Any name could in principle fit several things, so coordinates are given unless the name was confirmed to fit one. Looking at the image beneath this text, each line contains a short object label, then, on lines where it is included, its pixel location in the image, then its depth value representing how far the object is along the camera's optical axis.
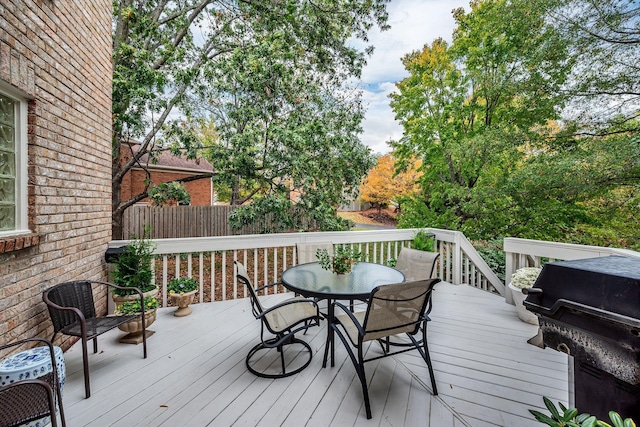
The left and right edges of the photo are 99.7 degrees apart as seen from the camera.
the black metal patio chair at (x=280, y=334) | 2.10
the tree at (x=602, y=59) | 4.07
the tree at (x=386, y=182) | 9.82
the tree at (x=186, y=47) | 4.77
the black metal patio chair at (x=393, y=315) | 1.78
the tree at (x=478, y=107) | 4.97
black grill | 0.97
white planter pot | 2.99
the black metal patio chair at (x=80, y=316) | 1.88
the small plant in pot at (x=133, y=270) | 2.86
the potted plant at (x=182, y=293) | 3.23
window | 1.83
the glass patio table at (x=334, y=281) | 2.19
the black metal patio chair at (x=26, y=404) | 1.27
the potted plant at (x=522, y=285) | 3.04
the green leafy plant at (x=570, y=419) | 0.76
